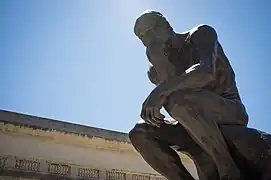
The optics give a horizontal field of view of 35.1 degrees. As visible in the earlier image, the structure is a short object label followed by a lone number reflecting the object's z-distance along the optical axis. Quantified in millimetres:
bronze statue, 2447
